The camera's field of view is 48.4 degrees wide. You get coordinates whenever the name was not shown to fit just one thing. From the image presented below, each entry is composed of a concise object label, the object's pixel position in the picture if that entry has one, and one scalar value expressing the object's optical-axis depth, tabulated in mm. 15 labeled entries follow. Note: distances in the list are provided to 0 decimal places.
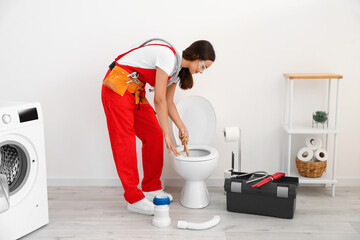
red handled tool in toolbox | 2445
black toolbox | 2414
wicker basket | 2807
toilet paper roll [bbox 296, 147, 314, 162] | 2842
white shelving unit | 2703
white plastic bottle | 2357
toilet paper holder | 2741
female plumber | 2322
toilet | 2535
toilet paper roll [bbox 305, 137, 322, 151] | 2876
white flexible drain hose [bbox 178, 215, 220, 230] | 2305
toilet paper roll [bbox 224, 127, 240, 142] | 2723
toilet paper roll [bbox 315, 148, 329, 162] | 2832
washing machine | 2096
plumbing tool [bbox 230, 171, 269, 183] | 2510
